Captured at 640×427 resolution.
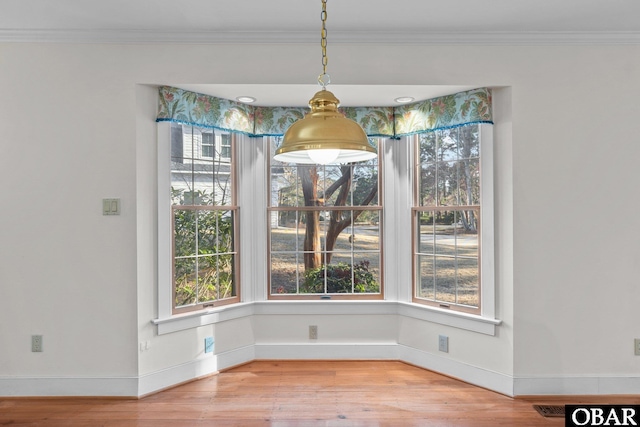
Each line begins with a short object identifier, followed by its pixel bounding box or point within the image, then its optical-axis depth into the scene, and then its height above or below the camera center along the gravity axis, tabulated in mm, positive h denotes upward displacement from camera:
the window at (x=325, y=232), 4359 -124
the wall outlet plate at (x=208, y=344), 3911 -1060
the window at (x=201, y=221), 3822 -10
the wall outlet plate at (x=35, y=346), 3441 -929
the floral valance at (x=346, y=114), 3619 +909
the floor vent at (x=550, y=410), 3160 -1354
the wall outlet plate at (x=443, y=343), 3908 -1070
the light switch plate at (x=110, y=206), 3445 +113
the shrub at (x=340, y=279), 4371 -574
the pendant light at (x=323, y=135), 1762 +329
